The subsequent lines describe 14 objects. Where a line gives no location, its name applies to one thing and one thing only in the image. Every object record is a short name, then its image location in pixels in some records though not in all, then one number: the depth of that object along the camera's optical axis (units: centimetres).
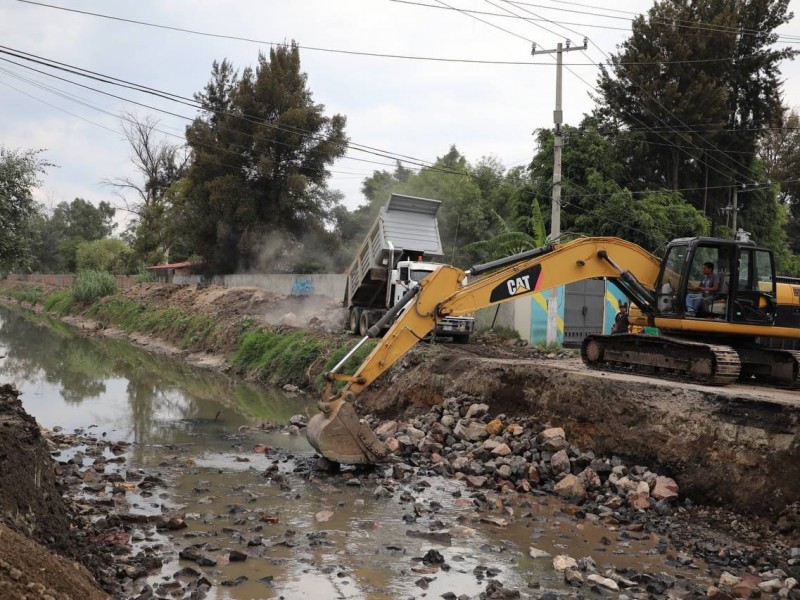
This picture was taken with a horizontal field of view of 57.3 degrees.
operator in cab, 1171
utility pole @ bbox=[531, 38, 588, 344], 1981
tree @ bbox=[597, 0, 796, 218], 3100
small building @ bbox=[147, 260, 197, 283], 4940
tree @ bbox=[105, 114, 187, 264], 5897
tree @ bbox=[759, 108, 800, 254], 4256
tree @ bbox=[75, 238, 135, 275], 6438
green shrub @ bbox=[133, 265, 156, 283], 4785
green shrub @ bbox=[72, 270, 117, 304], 4688
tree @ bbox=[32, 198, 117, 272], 9044
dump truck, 2041
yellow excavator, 1074
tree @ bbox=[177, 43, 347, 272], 4006
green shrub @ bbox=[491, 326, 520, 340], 2195
